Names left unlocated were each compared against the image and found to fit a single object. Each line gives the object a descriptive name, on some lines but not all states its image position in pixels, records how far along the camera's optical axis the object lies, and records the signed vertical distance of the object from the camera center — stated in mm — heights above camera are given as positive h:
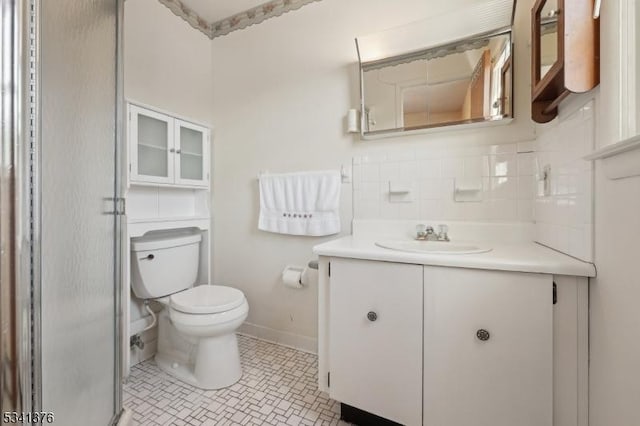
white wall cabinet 1509 +389
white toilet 1362 -514
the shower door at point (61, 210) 497 +4
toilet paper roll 1712 -412
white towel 1672 +59
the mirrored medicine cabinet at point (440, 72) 1291 +728
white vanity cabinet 835 -455
